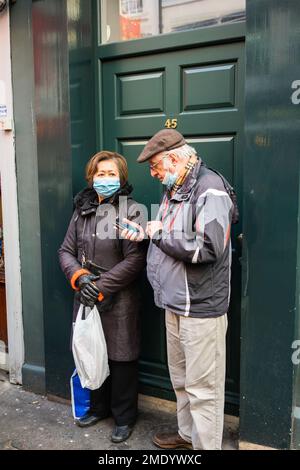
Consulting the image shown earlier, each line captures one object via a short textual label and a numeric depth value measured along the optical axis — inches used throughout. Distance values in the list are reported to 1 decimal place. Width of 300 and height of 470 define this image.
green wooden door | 112.6
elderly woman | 111.5
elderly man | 92.5
